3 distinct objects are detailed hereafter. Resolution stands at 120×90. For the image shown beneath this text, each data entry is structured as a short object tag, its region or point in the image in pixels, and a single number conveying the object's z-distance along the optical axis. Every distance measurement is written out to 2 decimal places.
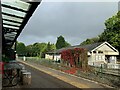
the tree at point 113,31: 22.08
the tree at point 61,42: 48.44
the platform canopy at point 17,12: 2.75
